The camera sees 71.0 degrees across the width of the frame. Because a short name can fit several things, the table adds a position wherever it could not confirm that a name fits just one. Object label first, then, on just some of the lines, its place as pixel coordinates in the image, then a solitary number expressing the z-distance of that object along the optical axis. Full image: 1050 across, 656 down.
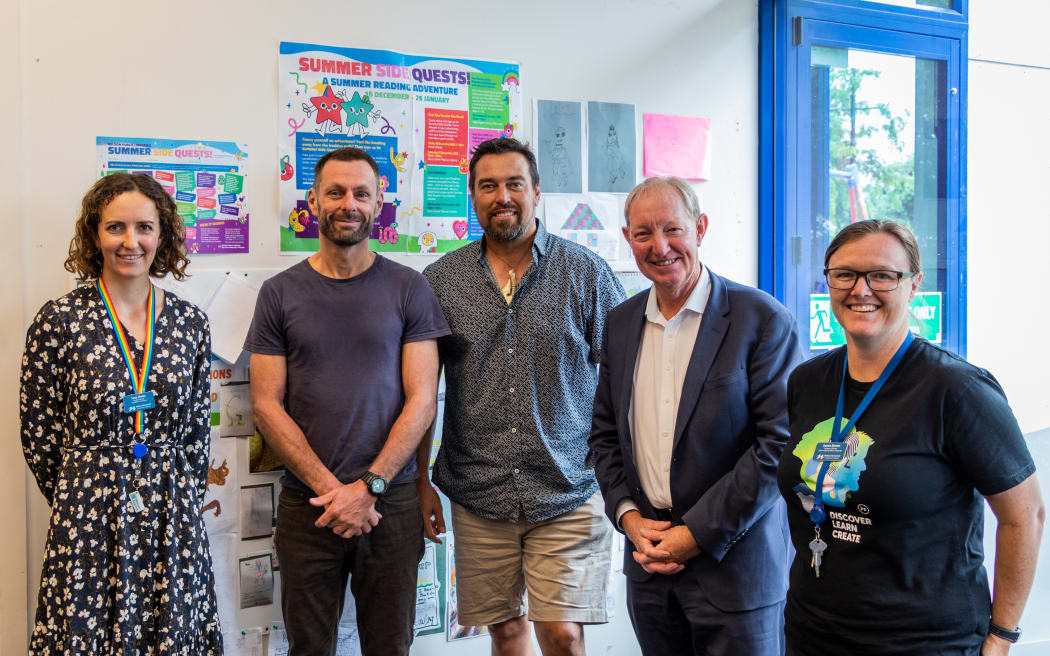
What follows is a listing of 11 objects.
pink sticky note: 2.86
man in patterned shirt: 2.19
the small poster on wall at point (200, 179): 2.30
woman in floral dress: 1.91
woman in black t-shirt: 1.34
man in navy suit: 1.72
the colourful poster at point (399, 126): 2.46
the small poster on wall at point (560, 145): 2.74
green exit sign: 3.02
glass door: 2.97
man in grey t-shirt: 2.09
